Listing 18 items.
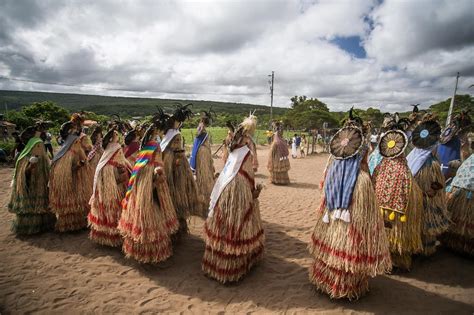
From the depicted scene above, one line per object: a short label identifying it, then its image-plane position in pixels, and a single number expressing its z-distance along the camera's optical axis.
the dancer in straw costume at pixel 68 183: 5.11
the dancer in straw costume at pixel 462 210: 4.35
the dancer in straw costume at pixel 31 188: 5.16
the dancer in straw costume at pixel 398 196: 3.67
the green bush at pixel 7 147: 13.65
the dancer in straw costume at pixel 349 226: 3.07
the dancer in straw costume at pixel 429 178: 4.11
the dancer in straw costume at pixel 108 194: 4.57
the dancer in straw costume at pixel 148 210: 3.94
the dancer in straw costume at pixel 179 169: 4.62
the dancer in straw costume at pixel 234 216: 3.68
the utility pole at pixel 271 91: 26.34
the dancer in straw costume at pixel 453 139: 5.26
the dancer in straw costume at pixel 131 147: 5.18
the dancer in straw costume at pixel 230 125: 5.13
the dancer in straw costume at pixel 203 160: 5.76
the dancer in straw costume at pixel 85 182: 5.34
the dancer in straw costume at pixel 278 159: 10.12
